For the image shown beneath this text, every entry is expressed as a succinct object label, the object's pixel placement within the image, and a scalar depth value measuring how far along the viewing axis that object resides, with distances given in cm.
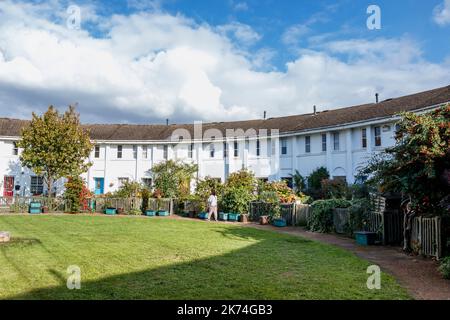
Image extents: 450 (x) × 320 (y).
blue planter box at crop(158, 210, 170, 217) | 2388
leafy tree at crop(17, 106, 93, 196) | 2639
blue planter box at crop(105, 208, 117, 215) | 2436
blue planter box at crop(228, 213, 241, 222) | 2023
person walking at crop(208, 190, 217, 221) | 2020
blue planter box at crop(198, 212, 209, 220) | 2145
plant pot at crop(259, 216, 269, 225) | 1859
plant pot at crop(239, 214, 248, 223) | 1981
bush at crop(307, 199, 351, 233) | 1502
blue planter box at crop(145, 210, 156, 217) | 2385
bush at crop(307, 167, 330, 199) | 2553
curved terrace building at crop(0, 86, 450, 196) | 2627
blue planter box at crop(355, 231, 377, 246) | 1166
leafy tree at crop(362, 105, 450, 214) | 863
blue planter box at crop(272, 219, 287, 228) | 1744
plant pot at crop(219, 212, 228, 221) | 2056
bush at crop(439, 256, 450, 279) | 712
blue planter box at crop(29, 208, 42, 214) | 2414
